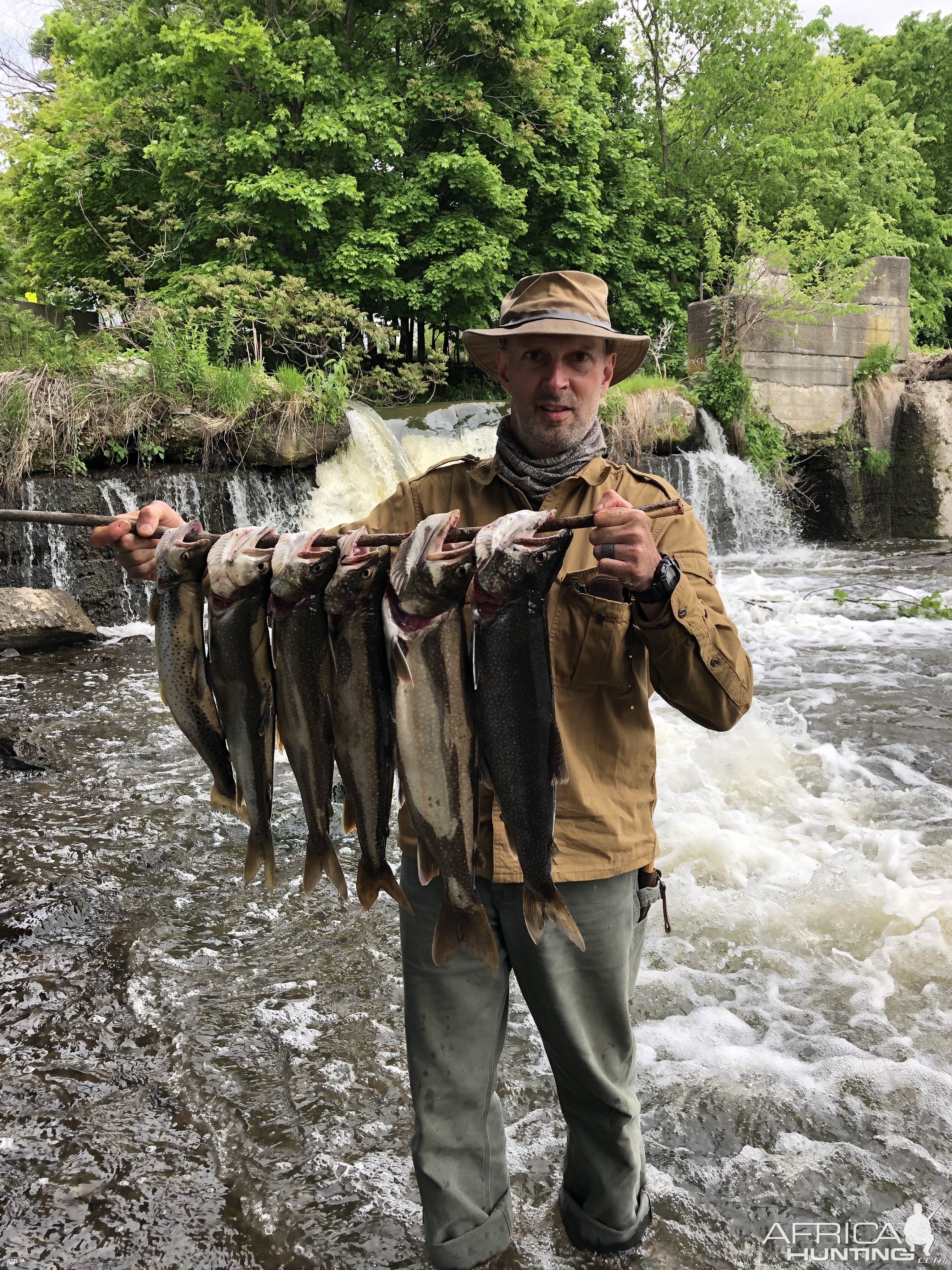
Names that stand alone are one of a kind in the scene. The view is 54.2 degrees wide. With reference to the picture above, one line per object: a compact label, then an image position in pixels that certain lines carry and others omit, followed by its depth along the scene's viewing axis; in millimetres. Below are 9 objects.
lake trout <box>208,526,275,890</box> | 2258
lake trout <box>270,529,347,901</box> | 2189
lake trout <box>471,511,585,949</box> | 1966
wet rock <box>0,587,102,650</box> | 10148
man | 2480
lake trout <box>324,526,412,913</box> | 2146
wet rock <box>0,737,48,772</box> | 6934
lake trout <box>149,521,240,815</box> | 2375
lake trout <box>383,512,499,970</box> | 2033
